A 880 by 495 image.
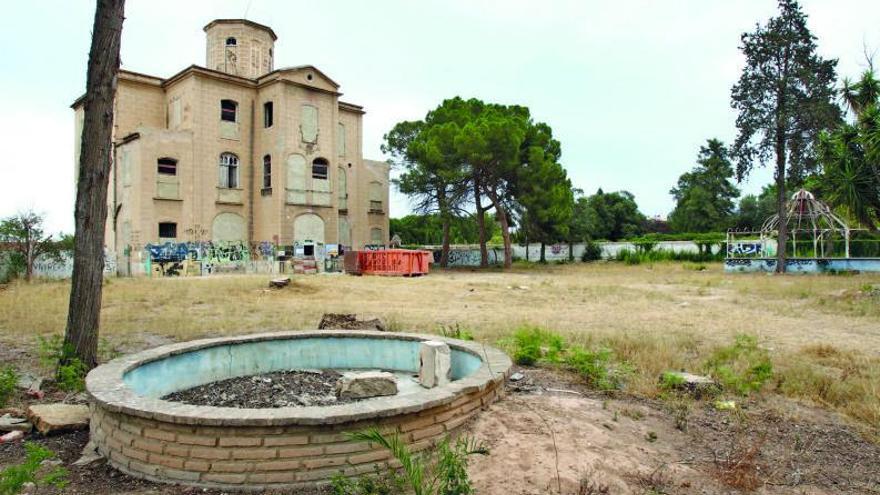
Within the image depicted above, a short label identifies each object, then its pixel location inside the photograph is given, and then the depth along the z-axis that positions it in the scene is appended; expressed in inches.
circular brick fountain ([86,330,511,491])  149.1
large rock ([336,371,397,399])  218.1
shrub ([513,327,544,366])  294.7
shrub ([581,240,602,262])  1766.7
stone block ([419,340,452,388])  229.8
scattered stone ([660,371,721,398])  240.8
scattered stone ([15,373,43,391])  255.4
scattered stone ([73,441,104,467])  169.8
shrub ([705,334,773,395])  247.6
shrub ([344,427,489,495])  132.0
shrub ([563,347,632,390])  250.1
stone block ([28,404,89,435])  195.6
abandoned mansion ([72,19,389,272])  1056.8
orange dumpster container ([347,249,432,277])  1079.6
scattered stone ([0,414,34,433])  200.1
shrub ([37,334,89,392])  252.5
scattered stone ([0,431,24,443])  191.4
